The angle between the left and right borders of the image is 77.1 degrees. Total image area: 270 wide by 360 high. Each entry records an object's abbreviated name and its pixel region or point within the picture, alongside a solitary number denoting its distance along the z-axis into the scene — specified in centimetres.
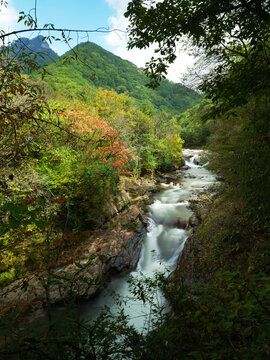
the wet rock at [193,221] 728
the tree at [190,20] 259
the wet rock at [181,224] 852
